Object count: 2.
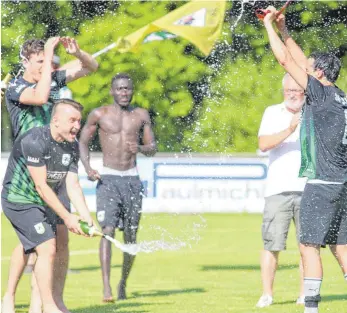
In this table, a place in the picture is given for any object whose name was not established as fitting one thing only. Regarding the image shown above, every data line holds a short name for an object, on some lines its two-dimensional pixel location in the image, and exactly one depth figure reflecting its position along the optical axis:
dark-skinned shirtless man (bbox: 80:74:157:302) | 20.98
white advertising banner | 41.23
